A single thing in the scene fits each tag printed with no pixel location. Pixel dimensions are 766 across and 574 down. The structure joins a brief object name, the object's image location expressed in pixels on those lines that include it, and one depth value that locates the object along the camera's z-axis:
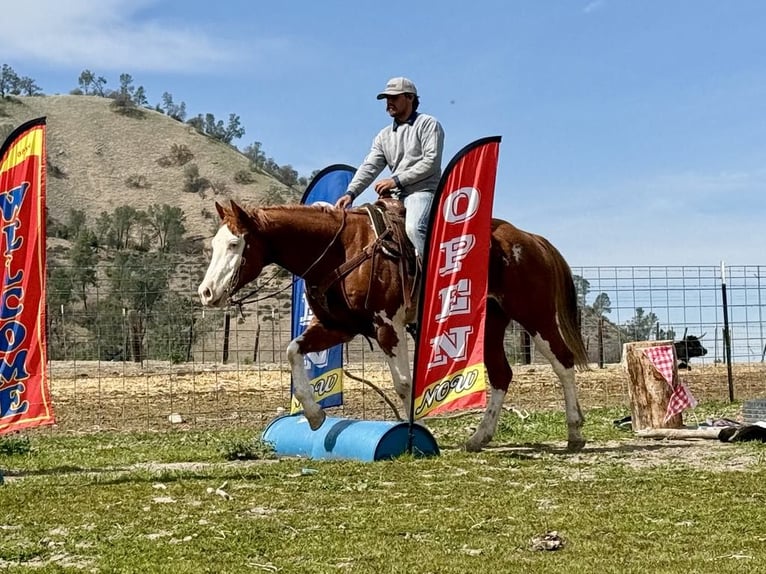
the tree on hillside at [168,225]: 81.25
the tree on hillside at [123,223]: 78.50
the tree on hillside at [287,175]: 120.88
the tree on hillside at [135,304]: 22.36
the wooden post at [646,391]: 11.66
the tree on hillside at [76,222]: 76.75
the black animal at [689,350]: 20.48
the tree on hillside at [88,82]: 129.25
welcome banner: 7.89
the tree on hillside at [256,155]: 120.19
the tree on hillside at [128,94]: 121.48
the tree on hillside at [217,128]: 124.38
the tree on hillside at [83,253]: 59.97
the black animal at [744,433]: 9.88
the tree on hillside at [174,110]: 125.54
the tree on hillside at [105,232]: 78.19
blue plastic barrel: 8.39
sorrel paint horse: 8.79
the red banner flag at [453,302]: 8.57
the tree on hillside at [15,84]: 121.56
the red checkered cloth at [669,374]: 11.53
